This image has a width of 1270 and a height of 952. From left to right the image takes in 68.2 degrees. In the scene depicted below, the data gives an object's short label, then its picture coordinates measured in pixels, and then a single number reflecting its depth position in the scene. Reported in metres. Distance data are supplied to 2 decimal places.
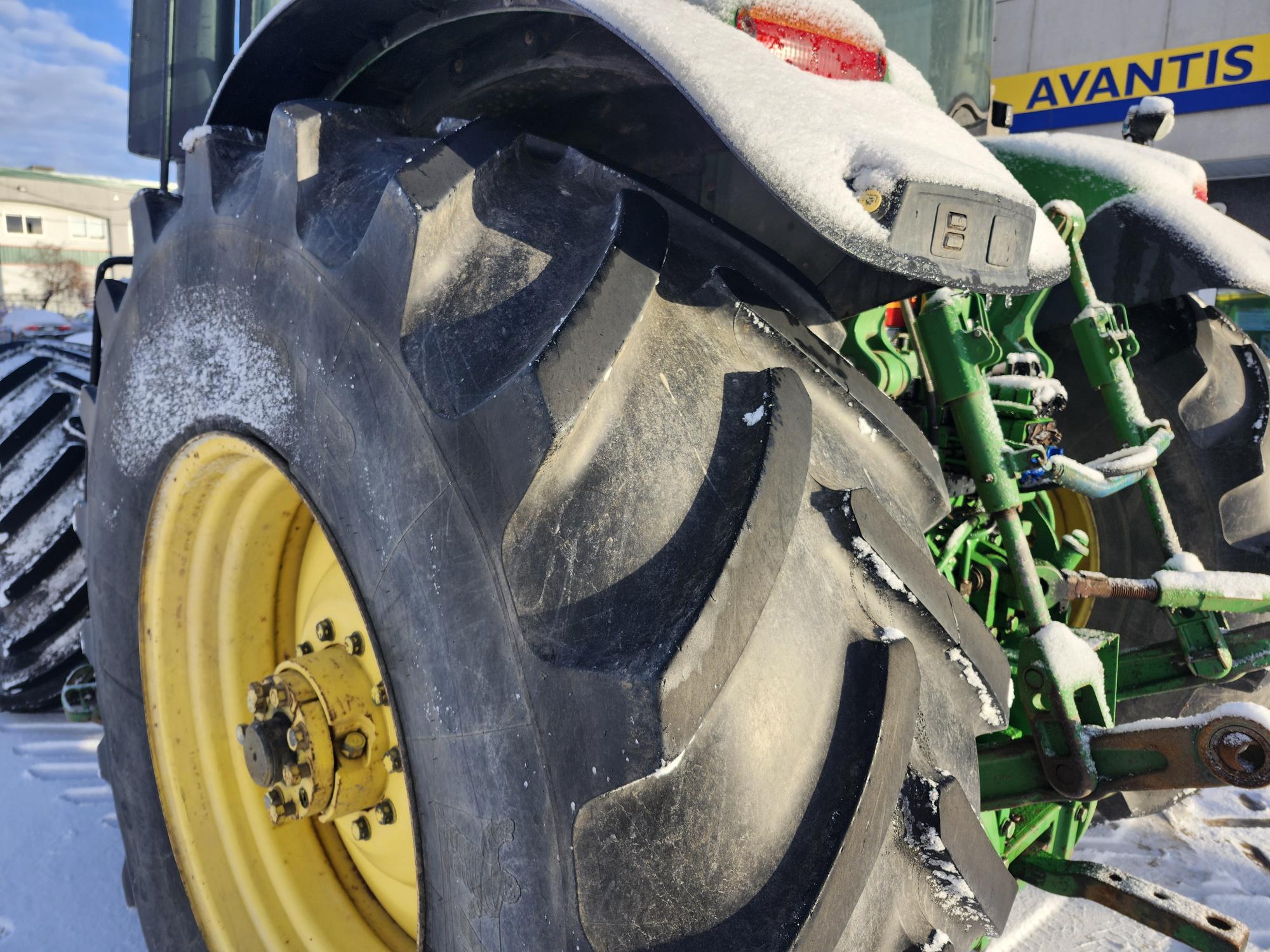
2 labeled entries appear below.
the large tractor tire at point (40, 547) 2.38
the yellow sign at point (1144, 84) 7.51
